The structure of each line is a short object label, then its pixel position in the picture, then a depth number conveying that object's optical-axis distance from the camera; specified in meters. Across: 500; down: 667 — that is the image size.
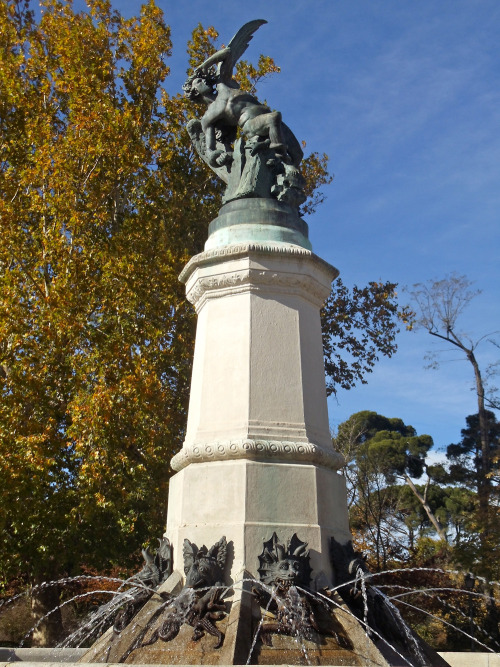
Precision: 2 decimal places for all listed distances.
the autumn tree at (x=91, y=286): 12.62
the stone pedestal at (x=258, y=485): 4.38
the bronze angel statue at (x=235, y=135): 6.62
